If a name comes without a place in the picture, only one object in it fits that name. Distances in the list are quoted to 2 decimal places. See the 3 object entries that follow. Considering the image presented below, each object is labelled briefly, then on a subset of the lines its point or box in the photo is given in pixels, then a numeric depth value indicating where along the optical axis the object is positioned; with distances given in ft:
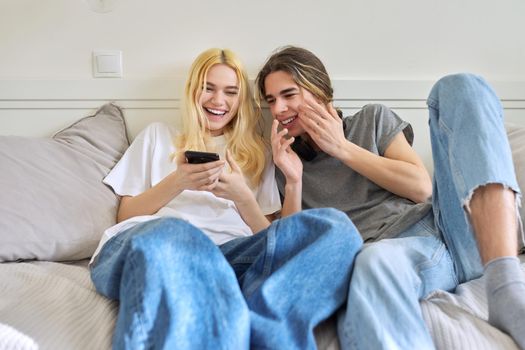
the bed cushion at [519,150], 3.36
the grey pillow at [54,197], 3.00
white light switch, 4.21
